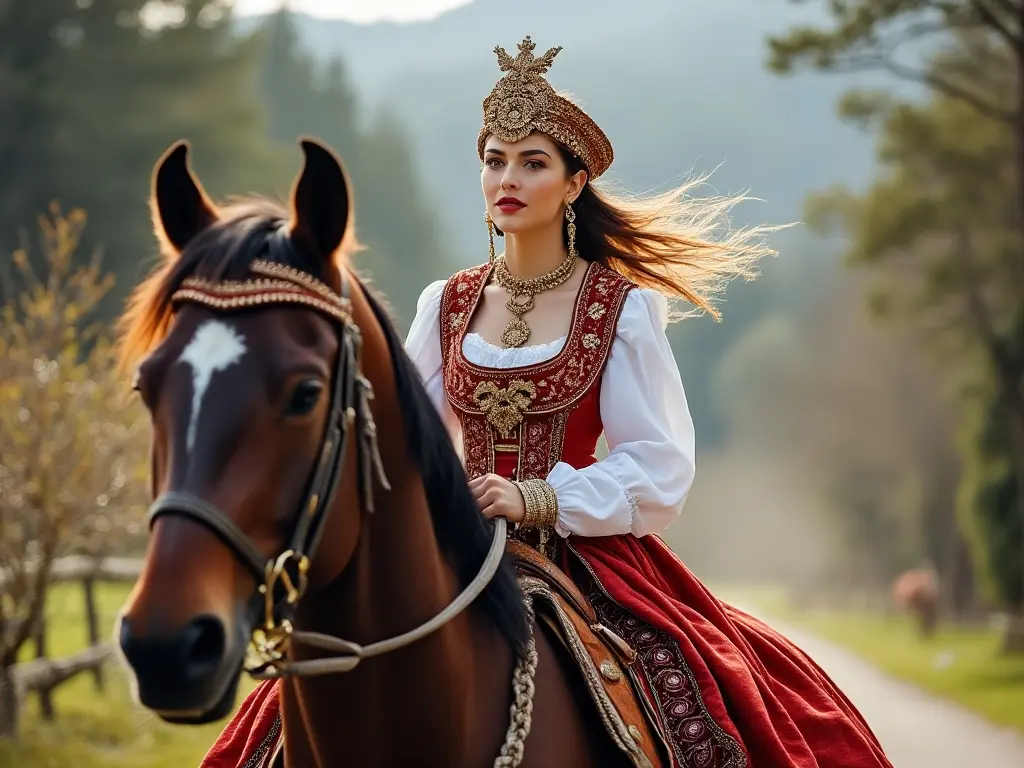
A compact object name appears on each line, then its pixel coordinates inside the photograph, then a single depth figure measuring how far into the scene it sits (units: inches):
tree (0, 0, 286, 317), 997.2
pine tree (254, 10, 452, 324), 2081.7
